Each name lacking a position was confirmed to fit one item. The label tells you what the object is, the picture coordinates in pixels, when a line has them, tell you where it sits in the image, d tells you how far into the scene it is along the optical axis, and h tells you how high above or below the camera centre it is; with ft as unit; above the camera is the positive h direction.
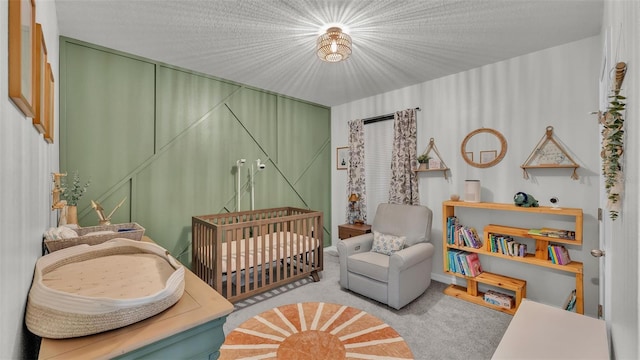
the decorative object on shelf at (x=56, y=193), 5.55 -0.33
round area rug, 6.23 -4.02
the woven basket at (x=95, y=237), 4.48 -1.18
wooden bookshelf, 7.83 -2.47
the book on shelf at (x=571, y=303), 7.95 -3.62
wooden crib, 8.64 -2.66
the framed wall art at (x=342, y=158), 15.19 +1.22
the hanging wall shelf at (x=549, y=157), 8.43 +0.77
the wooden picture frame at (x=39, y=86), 3.49 +1.28
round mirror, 9.82 +1.22
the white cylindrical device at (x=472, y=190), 9.82 -0.37
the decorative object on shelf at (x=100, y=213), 7.65 -1.01
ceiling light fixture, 7.52 +3.75
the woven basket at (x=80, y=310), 2.54 -1.30
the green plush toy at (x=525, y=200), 8.75 -0.64
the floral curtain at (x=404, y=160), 12.01 +0.91
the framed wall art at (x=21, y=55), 2.23 +1.13
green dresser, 2.50 -1.58
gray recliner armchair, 8.64 -2.81
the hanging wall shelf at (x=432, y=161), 11.17 +0.78
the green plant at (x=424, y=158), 11.51 +0.92
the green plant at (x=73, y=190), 7.20 -0.36
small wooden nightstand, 12.87 -2.45
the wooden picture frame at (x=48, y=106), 4.49 +1.30
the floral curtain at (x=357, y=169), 14.17 +0.54
